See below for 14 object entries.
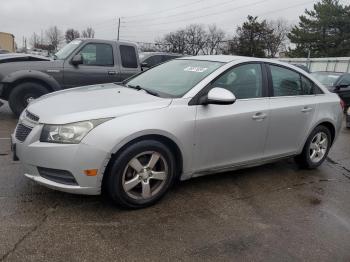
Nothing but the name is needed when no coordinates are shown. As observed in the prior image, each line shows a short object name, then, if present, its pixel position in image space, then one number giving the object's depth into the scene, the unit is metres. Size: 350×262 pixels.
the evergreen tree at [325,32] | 44.81
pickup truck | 7.98
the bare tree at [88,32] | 84.44
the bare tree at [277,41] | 60.78
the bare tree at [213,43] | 71.44
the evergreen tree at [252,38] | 56.91
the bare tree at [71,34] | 83.51
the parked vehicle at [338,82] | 12.51
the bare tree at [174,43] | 68.25
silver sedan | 3.52
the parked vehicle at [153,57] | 13.41
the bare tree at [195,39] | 70.29
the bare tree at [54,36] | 89.31
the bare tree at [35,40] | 99.73
